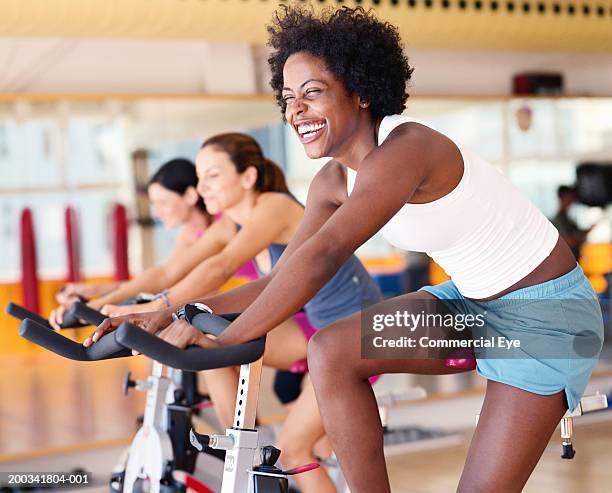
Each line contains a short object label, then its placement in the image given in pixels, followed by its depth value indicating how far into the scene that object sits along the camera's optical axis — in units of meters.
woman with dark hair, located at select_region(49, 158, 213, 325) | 3.91
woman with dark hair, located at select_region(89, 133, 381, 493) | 2.93
